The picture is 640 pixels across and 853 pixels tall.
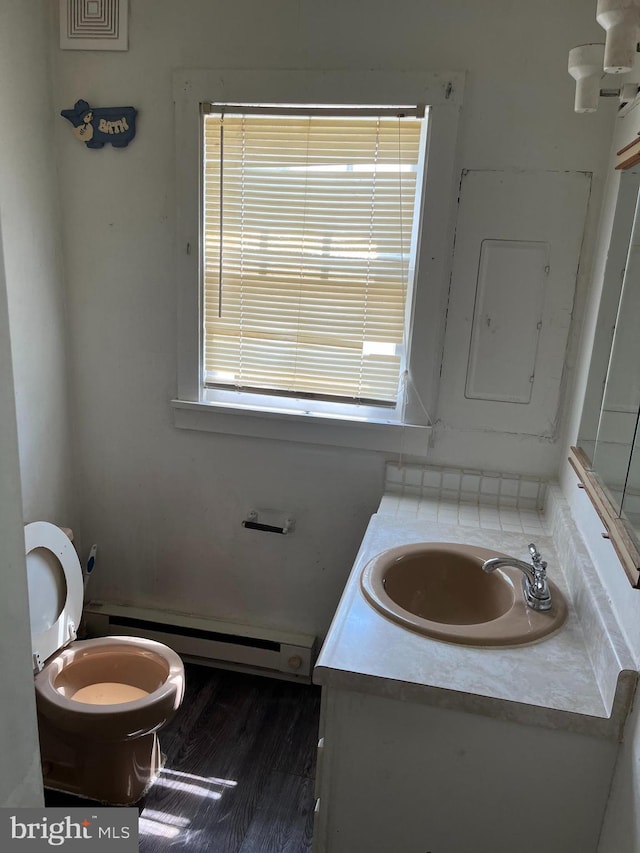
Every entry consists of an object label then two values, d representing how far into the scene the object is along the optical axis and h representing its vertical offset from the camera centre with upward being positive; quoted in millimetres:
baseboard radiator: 2164 -1271
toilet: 1594 -1129
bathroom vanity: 1109 -806
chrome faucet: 1351 -618
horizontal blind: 1852 +61
